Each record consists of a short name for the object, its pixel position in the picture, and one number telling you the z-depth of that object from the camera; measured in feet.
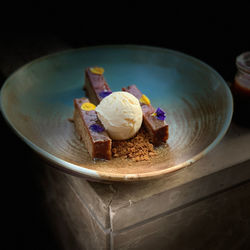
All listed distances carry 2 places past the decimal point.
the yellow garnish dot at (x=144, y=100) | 2.10
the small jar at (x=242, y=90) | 2.13
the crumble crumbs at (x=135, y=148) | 1.94
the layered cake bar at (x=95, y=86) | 2.16
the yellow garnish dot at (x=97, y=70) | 2.29
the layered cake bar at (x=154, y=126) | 1.98
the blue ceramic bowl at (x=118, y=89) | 1.89
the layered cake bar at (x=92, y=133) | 1.91
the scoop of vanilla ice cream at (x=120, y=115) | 1.96
